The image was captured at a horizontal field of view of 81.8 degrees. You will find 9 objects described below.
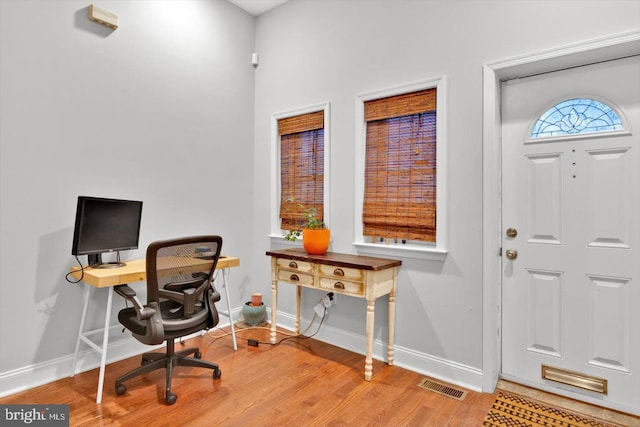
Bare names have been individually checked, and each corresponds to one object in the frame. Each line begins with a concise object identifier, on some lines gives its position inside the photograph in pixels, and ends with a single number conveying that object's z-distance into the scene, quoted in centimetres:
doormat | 207
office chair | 221
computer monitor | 245
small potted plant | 308
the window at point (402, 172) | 269
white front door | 216
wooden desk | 230
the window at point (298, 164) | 340
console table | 262
